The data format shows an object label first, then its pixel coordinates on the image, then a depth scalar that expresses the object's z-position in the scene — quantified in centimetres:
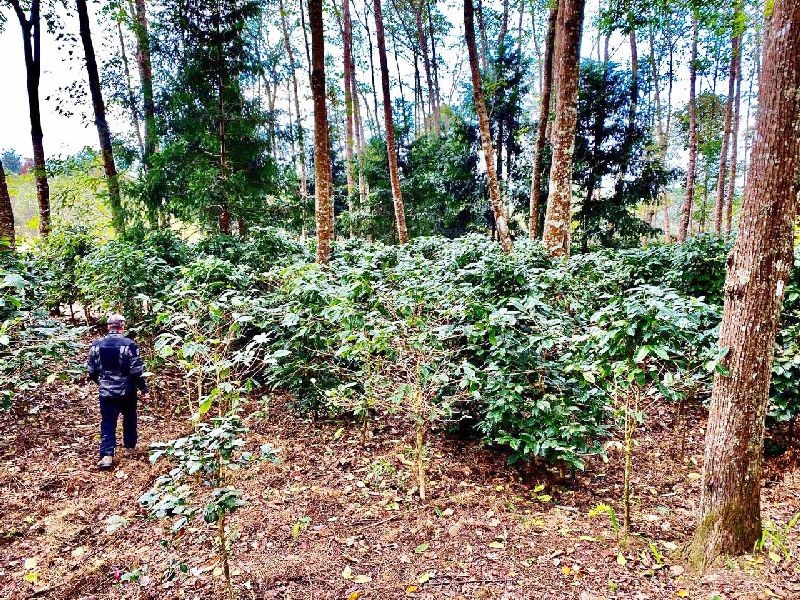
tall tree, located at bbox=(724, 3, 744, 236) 1831
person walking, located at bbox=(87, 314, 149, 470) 461
